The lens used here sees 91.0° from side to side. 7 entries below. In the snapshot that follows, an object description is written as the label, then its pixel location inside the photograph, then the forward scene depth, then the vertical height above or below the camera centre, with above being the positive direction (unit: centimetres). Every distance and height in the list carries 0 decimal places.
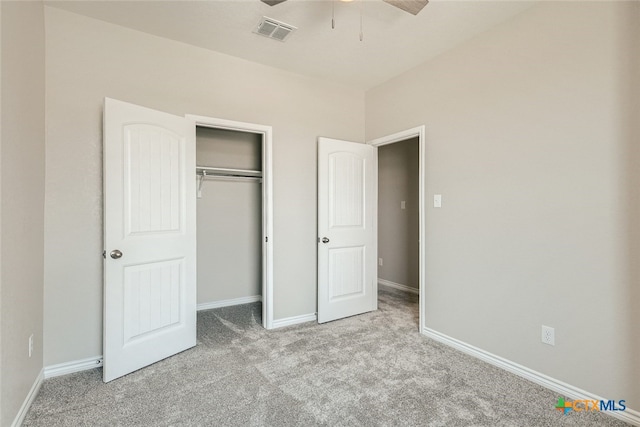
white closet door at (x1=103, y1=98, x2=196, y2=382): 227 -18
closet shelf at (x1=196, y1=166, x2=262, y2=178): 371 +52
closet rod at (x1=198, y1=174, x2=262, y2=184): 383 +46
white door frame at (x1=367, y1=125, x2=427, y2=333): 308 -3
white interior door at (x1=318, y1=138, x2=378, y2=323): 343 -18
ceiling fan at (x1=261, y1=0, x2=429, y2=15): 182 +124
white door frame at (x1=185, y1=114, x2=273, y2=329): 321 -13
